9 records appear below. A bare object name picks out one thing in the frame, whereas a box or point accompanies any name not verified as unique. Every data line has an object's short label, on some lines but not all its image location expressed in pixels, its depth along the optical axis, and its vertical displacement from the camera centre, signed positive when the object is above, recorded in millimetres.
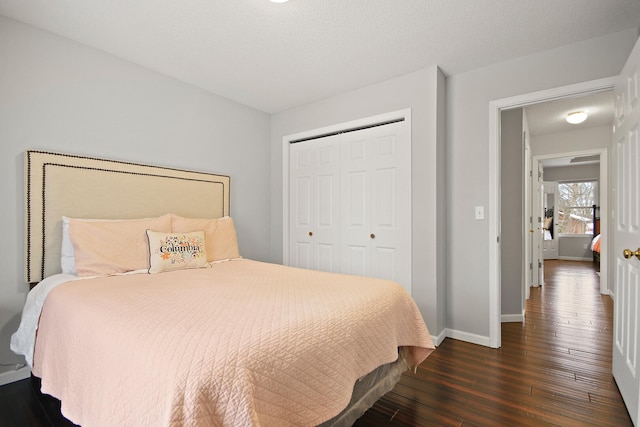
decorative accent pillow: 2293 -292
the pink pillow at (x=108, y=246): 2082 -227
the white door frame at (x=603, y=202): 4156 +165
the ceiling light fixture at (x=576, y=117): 3881 +1233
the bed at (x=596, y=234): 6918 -482
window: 7812 +205
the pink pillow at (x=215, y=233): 2656 -177
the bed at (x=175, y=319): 936 -429
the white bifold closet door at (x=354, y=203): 2863 +110
